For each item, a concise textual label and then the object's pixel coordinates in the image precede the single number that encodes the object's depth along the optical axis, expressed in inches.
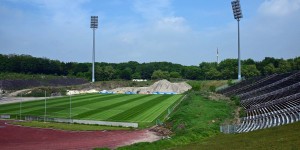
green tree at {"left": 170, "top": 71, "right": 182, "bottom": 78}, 6043.3
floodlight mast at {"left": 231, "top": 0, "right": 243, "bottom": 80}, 3340.6
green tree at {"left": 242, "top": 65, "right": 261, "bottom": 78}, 4832.7
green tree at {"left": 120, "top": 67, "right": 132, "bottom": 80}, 6080.7
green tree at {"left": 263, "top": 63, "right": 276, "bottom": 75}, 4814.0
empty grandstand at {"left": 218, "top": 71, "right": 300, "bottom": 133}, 1175.6
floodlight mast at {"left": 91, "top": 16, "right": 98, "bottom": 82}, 4478.3
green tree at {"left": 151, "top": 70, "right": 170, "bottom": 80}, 5855.8
